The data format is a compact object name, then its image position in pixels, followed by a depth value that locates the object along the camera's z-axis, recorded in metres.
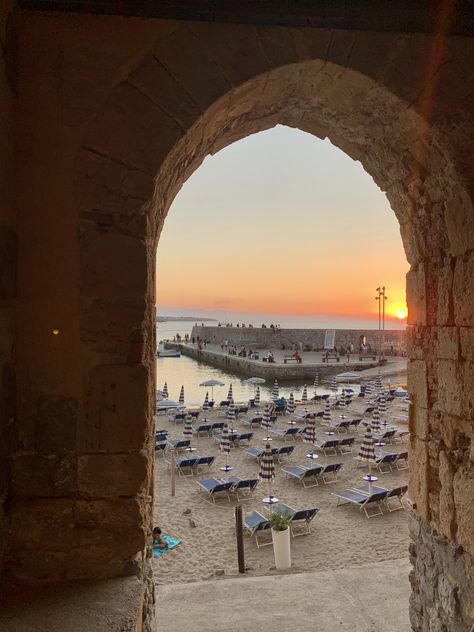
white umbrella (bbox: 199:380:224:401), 20.56
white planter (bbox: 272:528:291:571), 7.01
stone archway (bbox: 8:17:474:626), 2.29
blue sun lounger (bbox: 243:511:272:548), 8.32
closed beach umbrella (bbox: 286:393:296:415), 19.22
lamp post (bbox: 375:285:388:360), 44.52
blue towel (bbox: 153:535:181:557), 7.87
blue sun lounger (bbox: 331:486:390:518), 9.55
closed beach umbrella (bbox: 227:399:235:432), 16.52
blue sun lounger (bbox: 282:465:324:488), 11.28
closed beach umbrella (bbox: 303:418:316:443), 13.72
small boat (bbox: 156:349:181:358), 55.28
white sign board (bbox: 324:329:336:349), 46.09
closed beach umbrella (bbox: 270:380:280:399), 20.97
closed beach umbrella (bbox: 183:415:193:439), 14.22
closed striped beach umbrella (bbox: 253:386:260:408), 20.19
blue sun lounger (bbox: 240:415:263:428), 17.45
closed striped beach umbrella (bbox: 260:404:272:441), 13.54
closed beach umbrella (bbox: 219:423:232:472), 12.84
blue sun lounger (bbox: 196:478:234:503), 10.24
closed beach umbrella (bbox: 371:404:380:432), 13.79
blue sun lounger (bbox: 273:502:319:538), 8.69
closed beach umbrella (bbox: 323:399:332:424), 17.16
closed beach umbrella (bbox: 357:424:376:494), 11.39
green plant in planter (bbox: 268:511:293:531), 7.05
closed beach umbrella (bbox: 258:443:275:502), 9.70
